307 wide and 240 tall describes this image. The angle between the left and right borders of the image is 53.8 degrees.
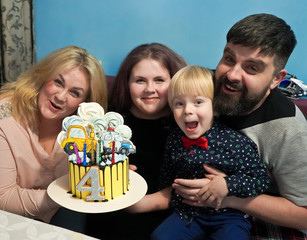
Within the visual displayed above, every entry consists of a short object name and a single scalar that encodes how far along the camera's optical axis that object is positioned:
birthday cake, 1.10
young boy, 1.28
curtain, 2.67
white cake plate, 1.06
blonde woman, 1.48
